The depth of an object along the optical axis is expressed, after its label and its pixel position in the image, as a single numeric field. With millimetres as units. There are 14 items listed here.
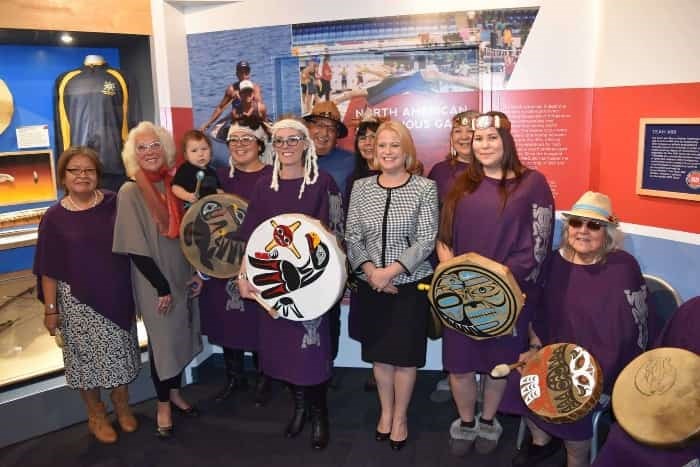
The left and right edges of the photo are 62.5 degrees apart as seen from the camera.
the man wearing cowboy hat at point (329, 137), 3713
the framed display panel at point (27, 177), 3600
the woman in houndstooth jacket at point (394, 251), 2744
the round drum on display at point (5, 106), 3553
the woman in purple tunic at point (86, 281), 3043
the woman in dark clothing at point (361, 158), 3375
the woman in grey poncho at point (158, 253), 3035
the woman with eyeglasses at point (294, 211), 2857
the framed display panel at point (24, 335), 3518
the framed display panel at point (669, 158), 2732
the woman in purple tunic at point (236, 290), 3318
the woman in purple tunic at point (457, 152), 3283
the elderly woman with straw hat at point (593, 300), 2400
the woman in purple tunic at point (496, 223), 2594
